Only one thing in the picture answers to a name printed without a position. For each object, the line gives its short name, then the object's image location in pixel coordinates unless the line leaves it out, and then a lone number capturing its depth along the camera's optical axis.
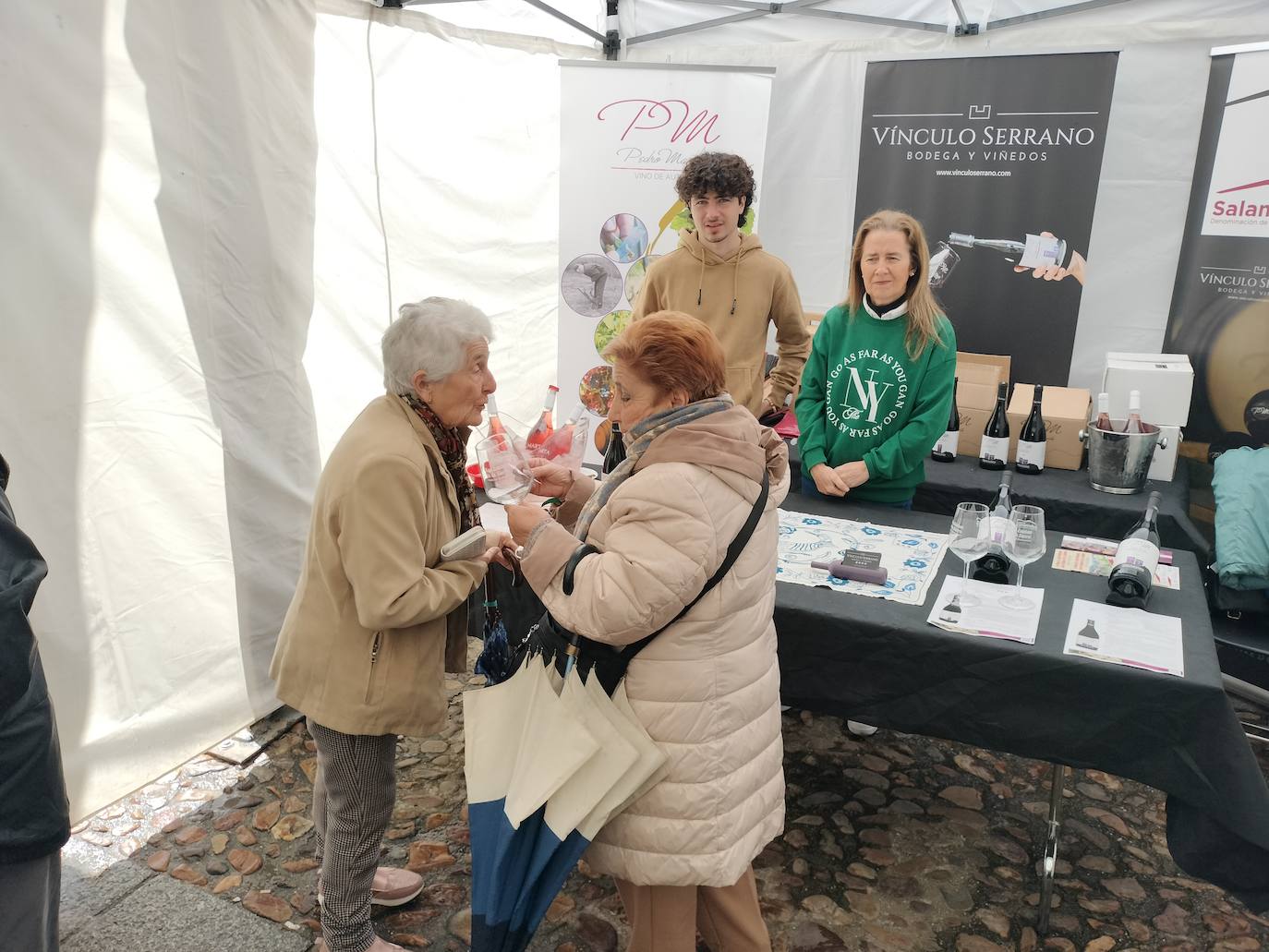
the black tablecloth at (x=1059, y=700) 1.78
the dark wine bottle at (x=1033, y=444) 3.76
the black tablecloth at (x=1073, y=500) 3.32
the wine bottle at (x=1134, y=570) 2.10
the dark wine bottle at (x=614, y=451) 2.67
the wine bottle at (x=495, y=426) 2.05
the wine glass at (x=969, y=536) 2.17
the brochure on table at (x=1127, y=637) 1.86
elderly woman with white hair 1.77
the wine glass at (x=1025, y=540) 2.11
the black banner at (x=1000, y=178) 4.17
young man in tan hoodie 3.40
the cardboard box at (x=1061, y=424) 3.80
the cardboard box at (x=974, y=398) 4.06
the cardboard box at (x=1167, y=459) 3.72
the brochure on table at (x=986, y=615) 1.98
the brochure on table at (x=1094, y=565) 2.25
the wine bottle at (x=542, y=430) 2.38
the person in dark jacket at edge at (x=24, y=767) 1.26
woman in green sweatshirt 2.76
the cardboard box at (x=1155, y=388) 3.67
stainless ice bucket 3.42
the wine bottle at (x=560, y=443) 2.37
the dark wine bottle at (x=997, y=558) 2.21
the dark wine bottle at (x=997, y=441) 3.86
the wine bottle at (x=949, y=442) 3.97
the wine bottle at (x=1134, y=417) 3.40
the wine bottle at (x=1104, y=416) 3.49
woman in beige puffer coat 1.56
